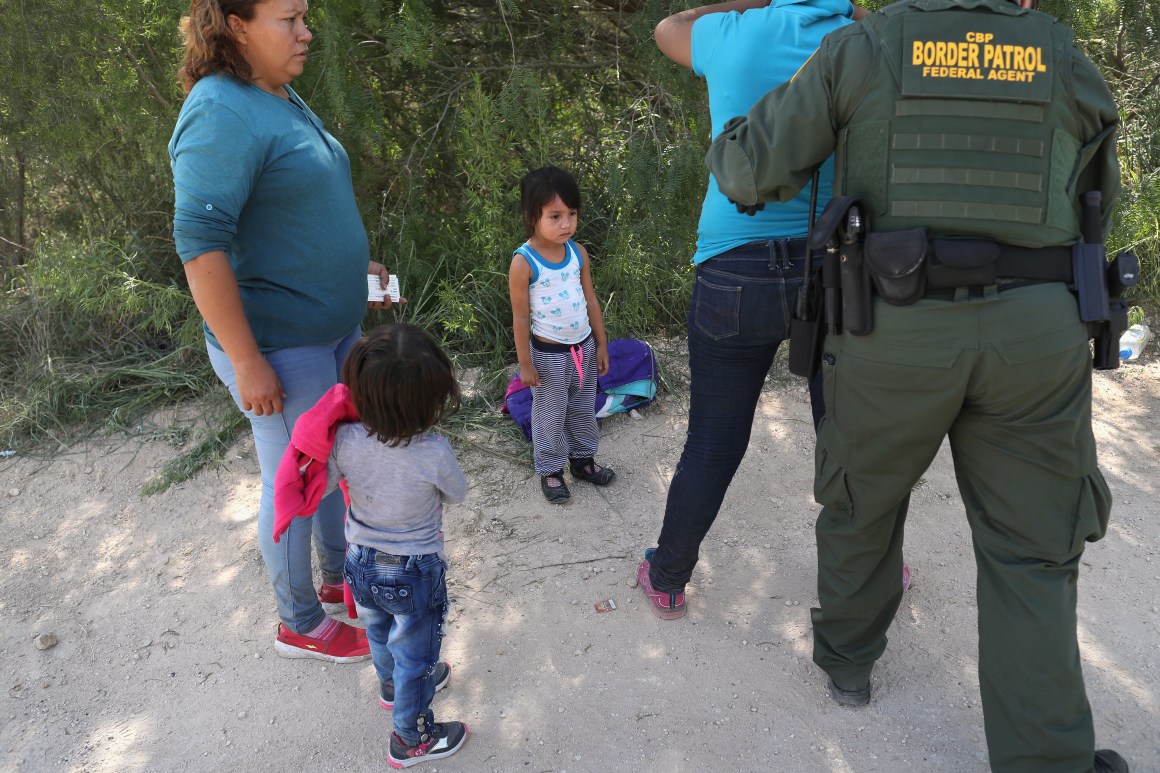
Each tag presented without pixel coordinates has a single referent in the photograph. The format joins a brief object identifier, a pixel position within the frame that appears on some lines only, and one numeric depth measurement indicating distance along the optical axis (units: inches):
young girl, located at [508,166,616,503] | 128.7
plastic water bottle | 176.4
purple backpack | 163.2
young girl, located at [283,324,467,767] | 80.7
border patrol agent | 72.9
